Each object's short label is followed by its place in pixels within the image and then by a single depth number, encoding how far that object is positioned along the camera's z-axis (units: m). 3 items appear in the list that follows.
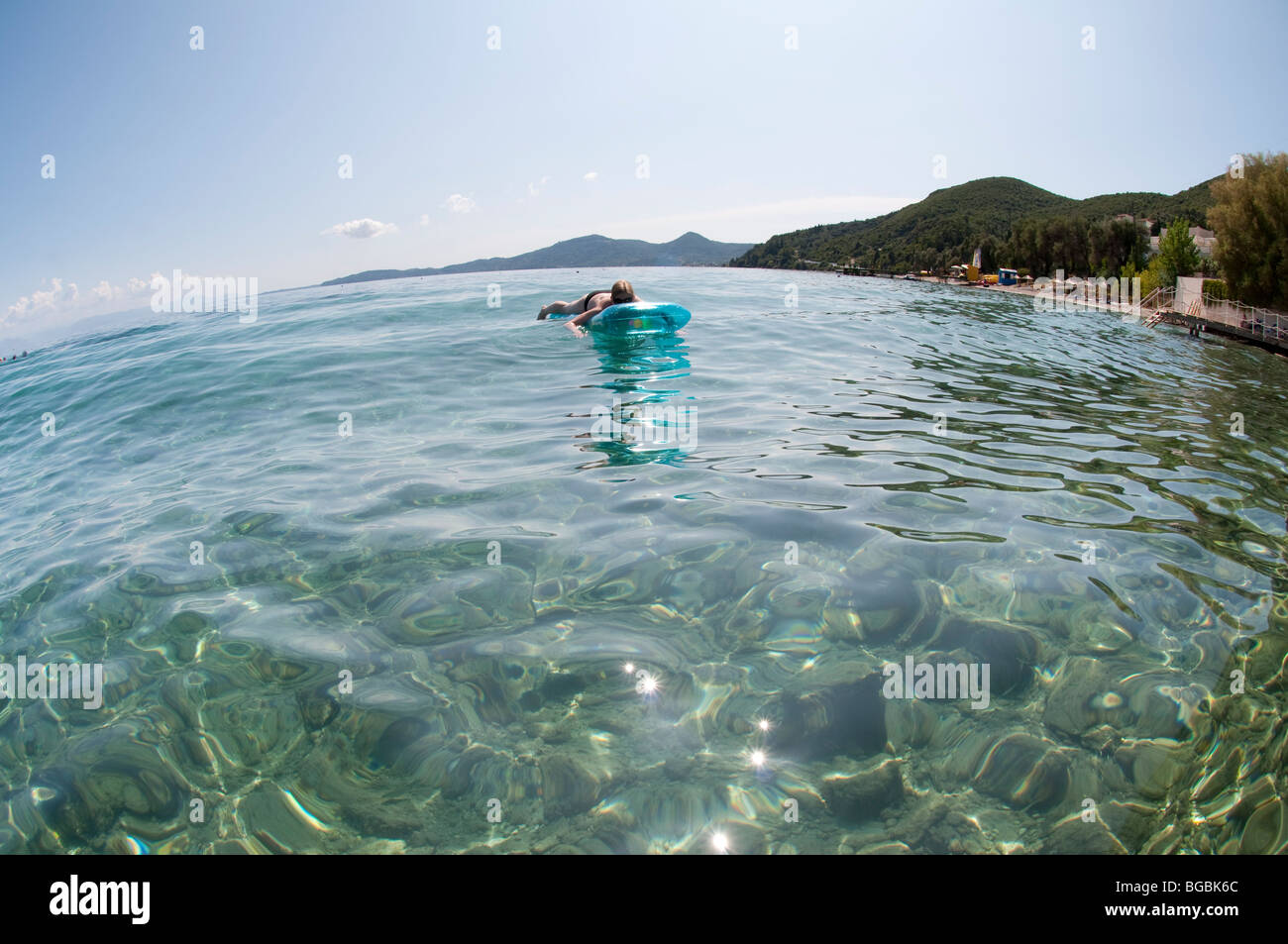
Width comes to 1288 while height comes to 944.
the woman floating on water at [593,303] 11.67
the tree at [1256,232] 24.58
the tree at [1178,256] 33.34
